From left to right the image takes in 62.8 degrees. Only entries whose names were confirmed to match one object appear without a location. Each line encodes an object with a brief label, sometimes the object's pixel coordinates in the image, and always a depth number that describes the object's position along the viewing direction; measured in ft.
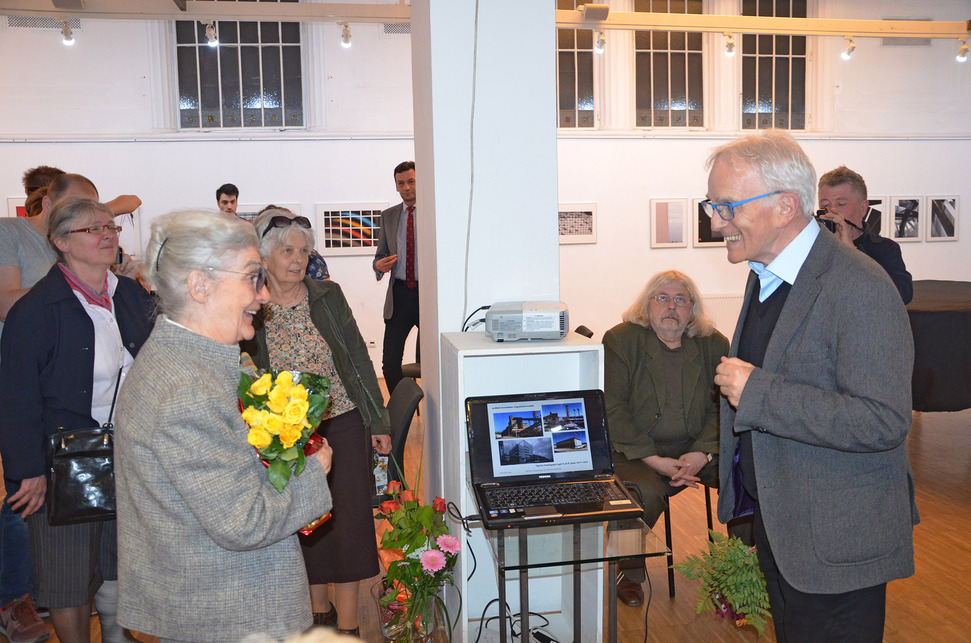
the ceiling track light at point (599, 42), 26.71
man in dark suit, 19.19
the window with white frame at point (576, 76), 30.66
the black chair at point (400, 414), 10.37
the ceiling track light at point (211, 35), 24.14
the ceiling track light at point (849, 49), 27.82
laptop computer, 8.00
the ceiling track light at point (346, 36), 25.09
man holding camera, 12.66
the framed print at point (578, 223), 30.48
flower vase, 9.07
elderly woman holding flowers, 5.23
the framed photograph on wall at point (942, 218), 33.35
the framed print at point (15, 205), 27.41
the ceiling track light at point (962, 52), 28.58
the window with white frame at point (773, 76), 31.83
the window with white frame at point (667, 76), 31.07
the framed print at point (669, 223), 31.19
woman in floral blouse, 10.12
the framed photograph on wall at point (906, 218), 33.09
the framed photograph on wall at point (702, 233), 31.59
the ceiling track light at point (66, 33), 24.45
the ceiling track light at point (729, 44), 27.43
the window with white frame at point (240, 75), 28.63
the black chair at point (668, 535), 11.64
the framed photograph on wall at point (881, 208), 32.53
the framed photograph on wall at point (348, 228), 29.12
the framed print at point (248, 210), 28.27
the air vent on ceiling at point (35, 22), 27.27
